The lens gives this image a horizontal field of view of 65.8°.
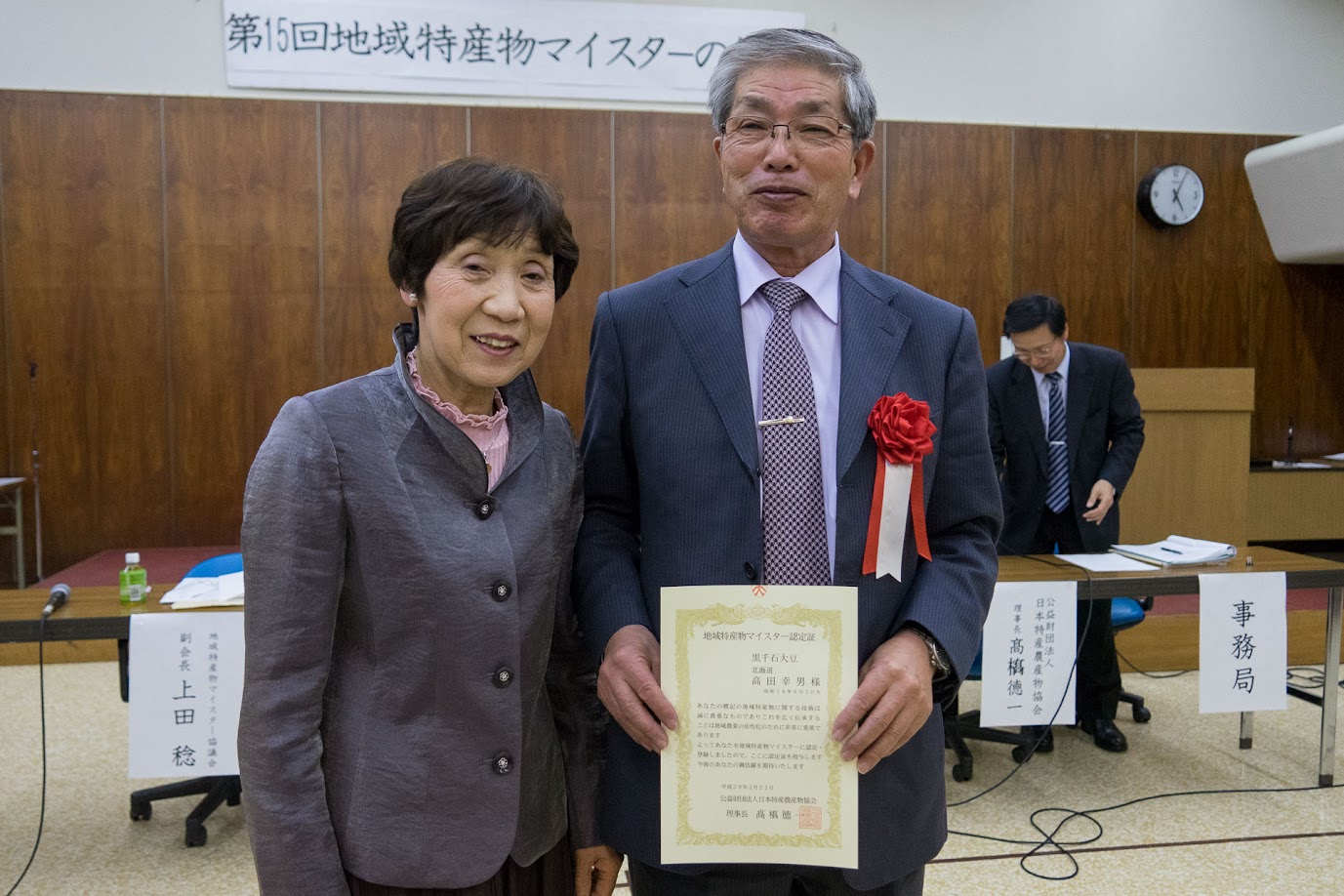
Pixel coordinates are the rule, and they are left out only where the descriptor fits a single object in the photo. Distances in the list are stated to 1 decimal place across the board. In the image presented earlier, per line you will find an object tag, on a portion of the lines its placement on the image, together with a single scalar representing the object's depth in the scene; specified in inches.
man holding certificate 44.8
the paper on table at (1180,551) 135.1
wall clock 273.4
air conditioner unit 255.6
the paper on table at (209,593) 112.2
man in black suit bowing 156.6
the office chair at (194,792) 122.3
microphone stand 230.7
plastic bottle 113.9
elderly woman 43.1
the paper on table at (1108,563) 132.9
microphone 109.7
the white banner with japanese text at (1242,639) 128.1
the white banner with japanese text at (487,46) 233.9
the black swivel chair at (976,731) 137.2
